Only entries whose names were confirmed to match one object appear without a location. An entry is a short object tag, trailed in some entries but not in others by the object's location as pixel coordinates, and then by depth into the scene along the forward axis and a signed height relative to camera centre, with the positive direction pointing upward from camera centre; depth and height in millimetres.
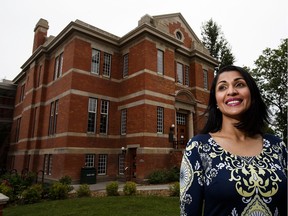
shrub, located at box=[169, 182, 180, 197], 10952 -1593
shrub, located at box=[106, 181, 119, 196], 11711 -1689
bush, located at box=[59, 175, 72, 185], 14613 -1598
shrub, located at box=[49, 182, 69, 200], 11453 -1821
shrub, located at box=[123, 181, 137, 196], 11461 -1642
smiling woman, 1591 -25
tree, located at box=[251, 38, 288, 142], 25406 +9269
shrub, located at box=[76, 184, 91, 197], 11727 -1821
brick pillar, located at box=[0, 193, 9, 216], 4108 -813
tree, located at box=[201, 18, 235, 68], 34281 +16925
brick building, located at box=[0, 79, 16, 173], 32156 +5959
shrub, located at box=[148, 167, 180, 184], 16250 -1437
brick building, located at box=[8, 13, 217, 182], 17906 +4505
